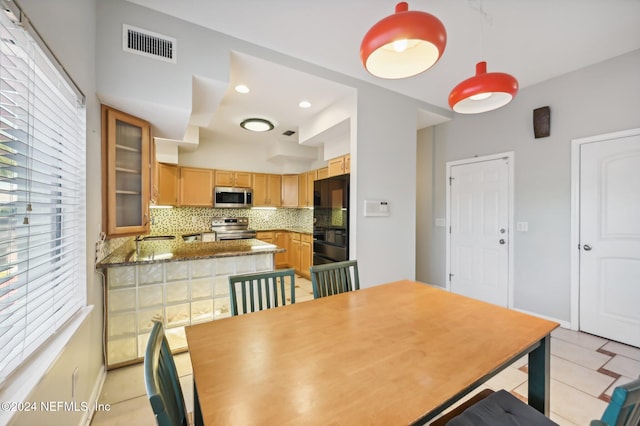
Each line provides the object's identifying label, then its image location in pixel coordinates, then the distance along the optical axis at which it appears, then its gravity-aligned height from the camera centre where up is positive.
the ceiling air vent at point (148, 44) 1.86 +1.27
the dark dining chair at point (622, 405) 0.60 -0.47
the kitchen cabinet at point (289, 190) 5.81 +0.49
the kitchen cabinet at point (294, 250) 5.28 -0.81
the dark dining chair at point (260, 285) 1.50 -0.46
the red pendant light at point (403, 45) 0.98 +0.73
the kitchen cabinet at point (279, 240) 5.64 -0.63
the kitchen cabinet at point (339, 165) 3.71 +0.71
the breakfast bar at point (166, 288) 2.07 -0.68
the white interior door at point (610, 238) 2.43 -0.26
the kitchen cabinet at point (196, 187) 4.95 +0.49
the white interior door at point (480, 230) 3.32 -0.24
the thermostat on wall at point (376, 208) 3.03 +0.05
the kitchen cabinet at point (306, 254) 4.84 -0.81
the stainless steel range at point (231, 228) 5.19 -0.36
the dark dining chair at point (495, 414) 0.98 -0.81
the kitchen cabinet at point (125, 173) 1.91 +0.32
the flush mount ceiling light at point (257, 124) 3.94 +1.38
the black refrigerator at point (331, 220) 3.15 -0.11
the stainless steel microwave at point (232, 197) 5.18 +0.30
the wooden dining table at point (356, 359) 0.73 -0.56
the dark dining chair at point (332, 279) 1.80 -0.49
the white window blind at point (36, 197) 0.91 +0.06
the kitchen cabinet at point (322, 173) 4.71 +0.75
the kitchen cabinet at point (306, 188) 5.33 +0.51
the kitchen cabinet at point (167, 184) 4.55 +0.51
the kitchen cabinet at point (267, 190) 5.72 +0.50
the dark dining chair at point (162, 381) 0.55 -0.47
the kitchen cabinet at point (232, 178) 5.30 +0.71
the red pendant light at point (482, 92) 1.33 +0.66
